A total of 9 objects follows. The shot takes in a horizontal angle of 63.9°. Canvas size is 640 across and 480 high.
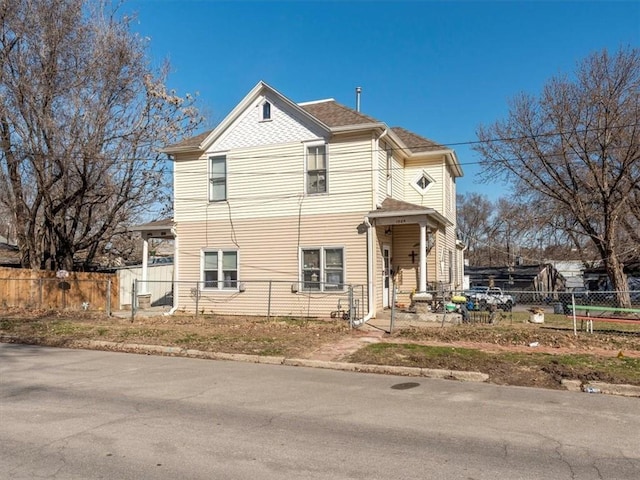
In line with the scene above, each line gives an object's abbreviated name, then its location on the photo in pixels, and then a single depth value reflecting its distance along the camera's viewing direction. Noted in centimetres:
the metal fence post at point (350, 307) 1371
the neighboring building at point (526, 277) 4023
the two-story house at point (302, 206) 1662
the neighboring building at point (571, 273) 4979
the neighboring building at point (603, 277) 3794
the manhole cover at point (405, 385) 802
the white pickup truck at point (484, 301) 1794
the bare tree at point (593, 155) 2288
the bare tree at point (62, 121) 2167
